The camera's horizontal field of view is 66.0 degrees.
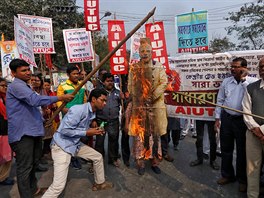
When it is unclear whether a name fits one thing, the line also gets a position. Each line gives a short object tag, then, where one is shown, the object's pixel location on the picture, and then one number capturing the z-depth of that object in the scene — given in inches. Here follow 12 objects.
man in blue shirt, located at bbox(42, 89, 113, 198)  105.2
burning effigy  109.1
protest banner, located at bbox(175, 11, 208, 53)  213.7
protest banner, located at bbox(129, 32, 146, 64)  200.7
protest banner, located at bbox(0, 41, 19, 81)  236.1
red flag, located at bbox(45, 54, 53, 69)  306.6
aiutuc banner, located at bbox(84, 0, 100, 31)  216.6
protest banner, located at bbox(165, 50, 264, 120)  136.2
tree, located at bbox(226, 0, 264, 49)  690.3
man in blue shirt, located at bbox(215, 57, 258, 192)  117.3
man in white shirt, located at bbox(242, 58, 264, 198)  100.8
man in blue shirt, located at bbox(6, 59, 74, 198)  100.5
